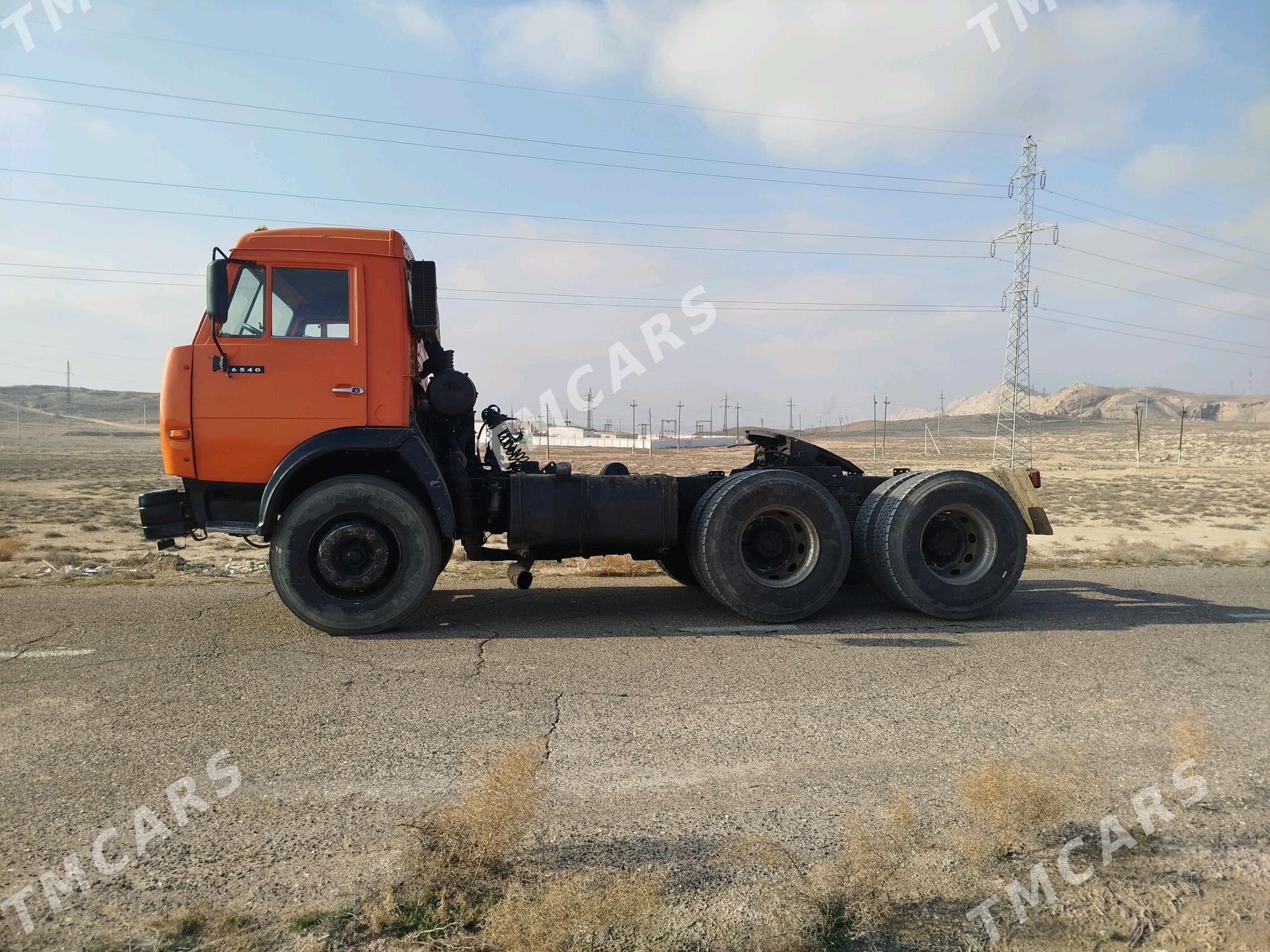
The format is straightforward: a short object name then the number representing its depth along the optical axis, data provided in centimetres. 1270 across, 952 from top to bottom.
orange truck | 662
